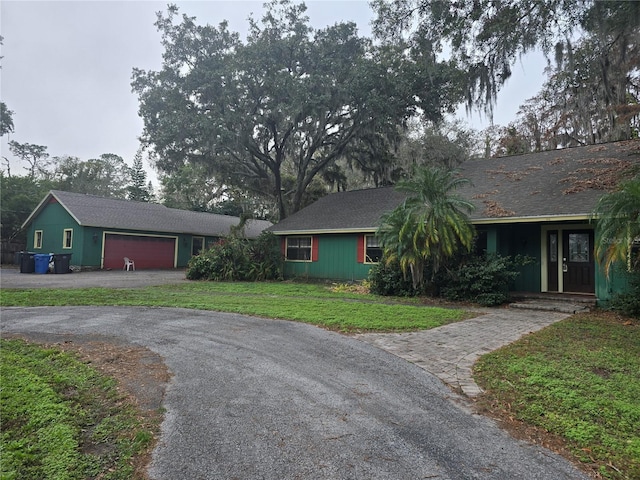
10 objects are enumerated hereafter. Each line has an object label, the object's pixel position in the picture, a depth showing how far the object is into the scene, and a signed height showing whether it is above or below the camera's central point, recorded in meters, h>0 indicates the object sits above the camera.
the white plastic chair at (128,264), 19.92 -0.78
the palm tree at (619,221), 5.92 +0.62
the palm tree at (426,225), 9.26 +0.76
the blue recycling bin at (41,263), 17.52 -0.72
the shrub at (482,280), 9.26 -0.62
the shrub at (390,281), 10.79 -0.79
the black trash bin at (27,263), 17.42 -0.72
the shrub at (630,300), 7.59 -0.86
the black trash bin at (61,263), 17.61 -0.70
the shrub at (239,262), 14.98 -0.41
